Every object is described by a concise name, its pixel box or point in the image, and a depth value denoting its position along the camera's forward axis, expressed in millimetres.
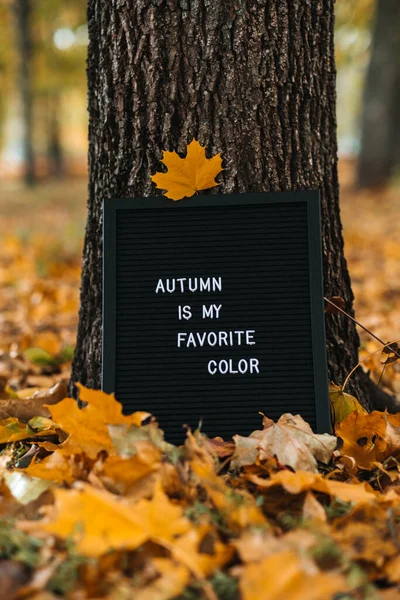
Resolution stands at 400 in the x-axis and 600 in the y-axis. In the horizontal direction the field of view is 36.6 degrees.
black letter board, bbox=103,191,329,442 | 1800
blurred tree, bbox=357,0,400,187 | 10195
